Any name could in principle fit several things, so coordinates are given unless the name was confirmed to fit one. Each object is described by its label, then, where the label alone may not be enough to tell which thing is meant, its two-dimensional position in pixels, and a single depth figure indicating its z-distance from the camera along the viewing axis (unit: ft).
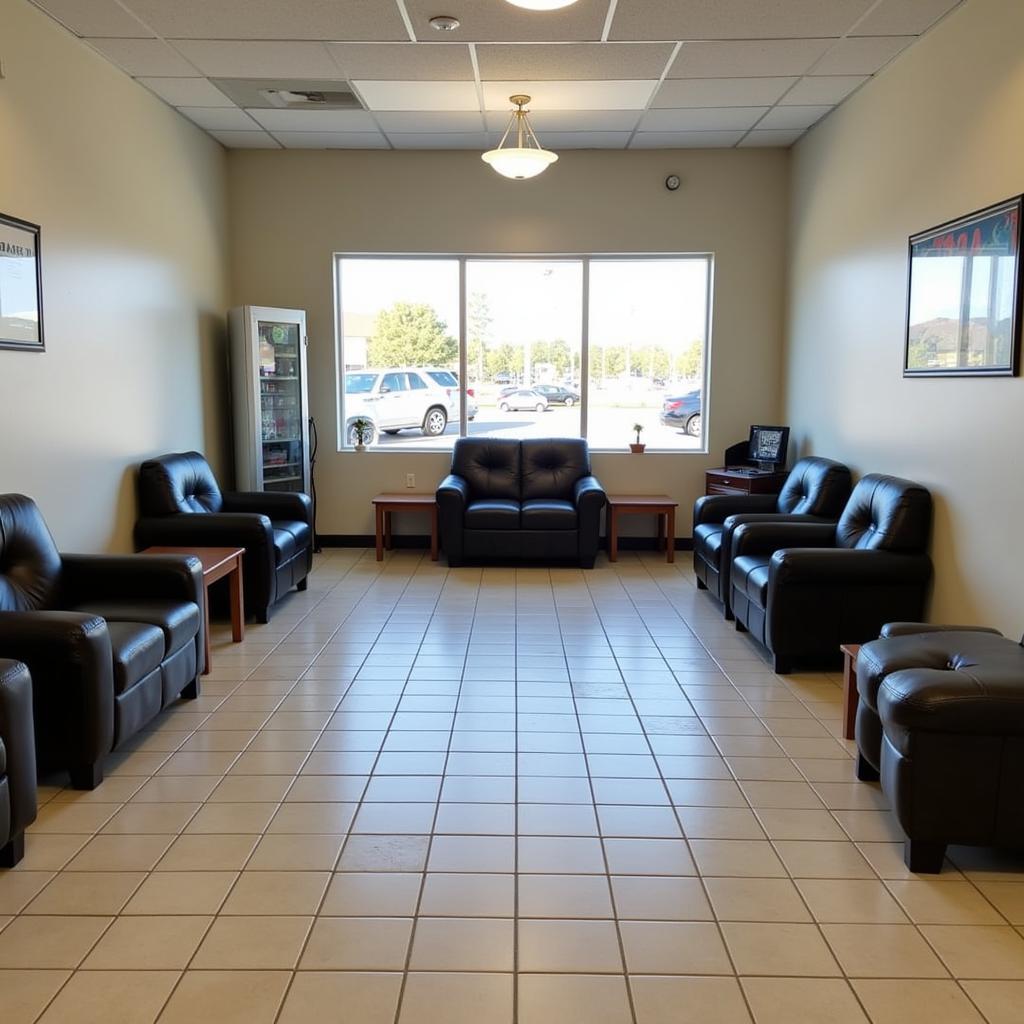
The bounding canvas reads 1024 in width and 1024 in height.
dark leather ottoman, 7.70
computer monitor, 20.92
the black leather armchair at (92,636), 9.12
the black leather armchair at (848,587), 13.34
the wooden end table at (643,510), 21.72
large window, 23.15
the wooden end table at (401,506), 21.65
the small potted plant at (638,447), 23.25
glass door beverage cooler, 20.12
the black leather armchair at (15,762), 7.64
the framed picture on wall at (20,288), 12.23
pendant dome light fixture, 16.33
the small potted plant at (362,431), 23.34
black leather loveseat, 20.83
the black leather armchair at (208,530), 16.12
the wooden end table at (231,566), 14.33
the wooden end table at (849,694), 10.98
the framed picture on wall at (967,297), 11.58
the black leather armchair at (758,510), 16.89
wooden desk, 20.25
